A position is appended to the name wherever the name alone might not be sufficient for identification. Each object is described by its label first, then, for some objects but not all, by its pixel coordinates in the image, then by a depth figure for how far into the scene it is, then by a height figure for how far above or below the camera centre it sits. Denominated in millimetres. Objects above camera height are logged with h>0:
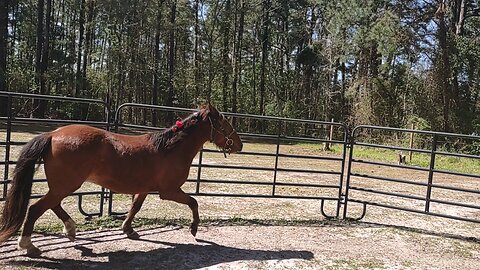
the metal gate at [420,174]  5762 -1126
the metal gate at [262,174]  5530 -1363
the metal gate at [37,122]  4176 -251
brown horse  3578 -553
